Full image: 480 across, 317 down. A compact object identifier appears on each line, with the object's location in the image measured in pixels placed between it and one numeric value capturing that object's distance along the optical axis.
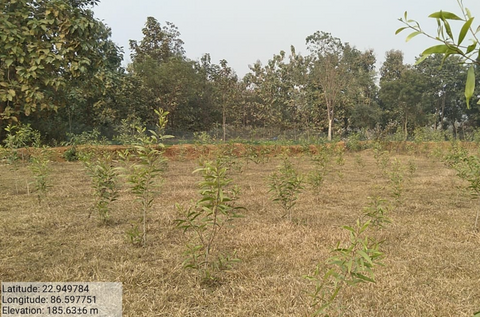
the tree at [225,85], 26.72
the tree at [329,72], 26.44
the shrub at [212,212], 2.61
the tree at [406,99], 29.55
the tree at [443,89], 30.84
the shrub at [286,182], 4.51
